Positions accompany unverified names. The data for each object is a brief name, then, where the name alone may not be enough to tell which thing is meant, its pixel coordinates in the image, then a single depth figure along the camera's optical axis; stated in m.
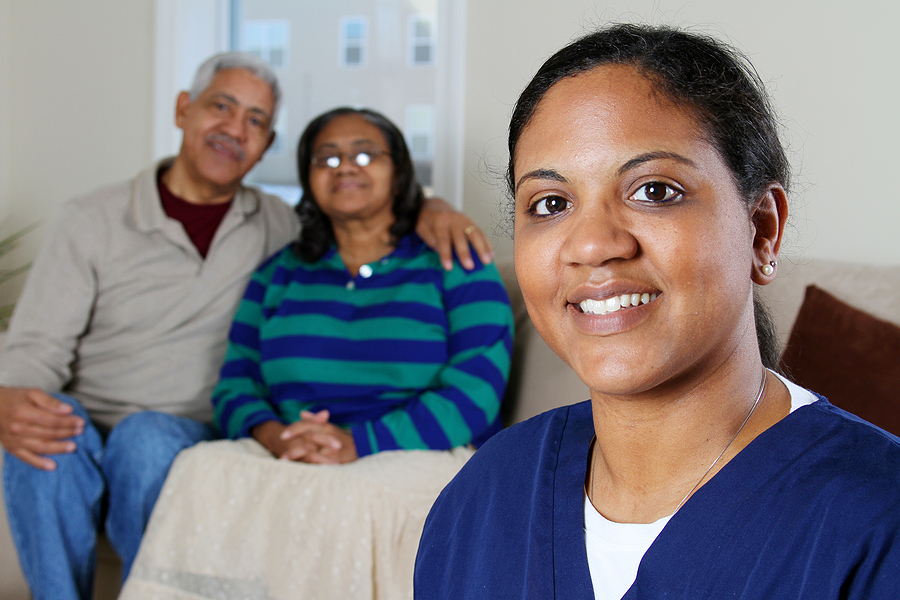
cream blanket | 1.56
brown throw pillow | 1.41
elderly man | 1.83
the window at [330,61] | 2.72
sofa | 1.44
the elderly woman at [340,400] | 1.59
